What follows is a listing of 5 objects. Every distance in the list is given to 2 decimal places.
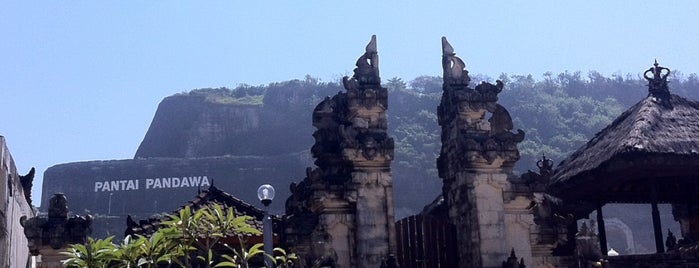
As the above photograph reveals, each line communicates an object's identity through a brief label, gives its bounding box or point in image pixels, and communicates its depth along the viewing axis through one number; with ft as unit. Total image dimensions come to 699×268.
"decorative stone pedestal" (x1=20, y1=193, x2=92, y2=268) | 34.19
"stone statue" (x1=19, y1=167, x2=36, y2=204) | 63.04
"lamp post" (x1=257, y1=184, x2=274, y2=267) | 31.78
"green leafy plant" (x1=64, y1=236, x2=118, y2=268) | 25.18
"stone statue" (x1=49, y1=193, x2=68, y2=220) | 34.37
